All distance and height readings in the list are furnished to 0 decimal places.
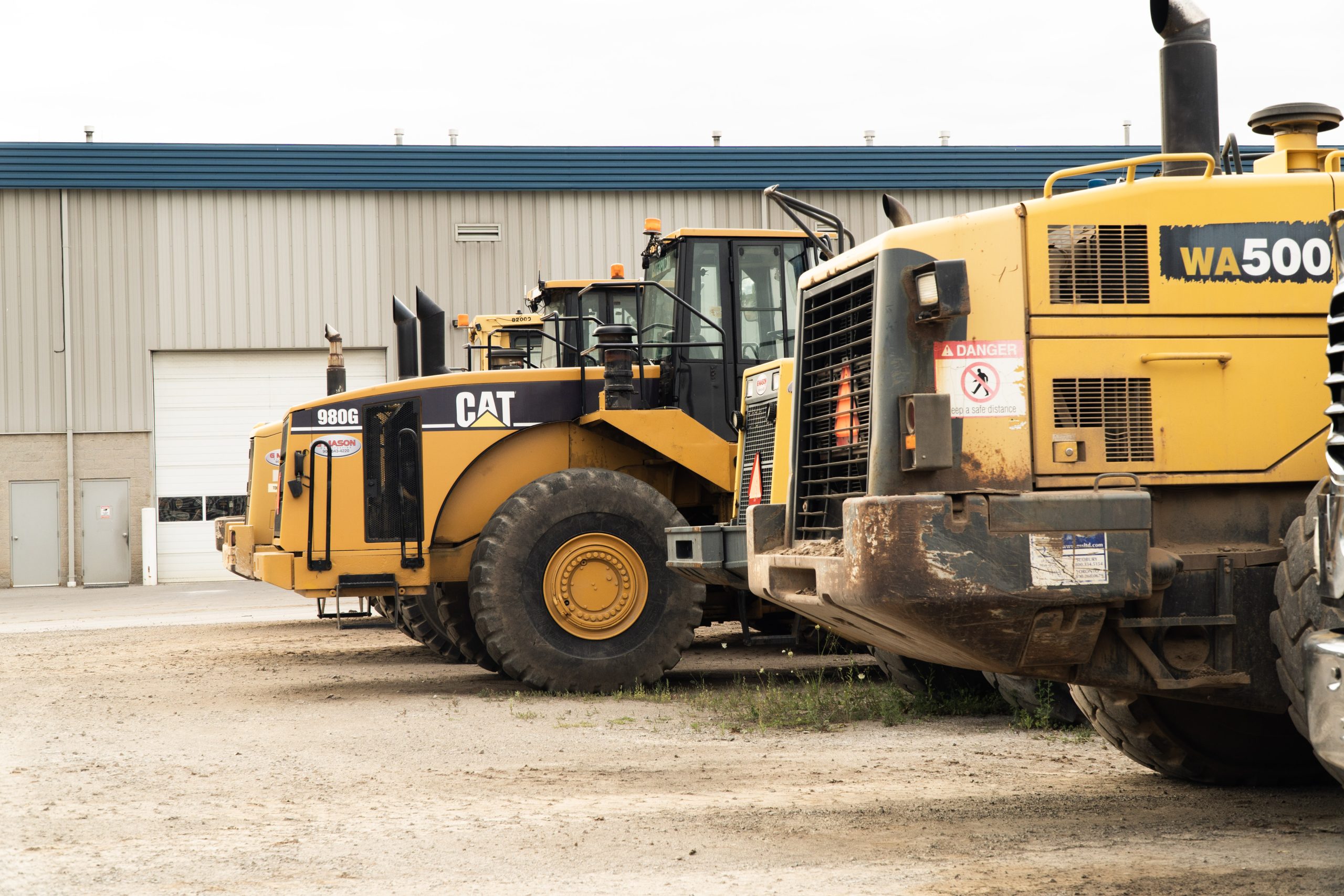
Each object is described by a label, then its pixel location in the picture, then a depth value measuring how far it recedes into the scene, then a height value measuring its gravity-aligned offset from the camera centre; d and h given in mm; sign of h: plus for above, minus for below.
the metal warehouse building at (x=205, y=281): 28172 +4159
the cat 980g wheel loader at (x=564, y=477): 10688 +70
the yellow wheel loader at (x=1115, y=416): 5199 +215
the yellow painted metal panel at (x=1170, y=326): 5395 +546
